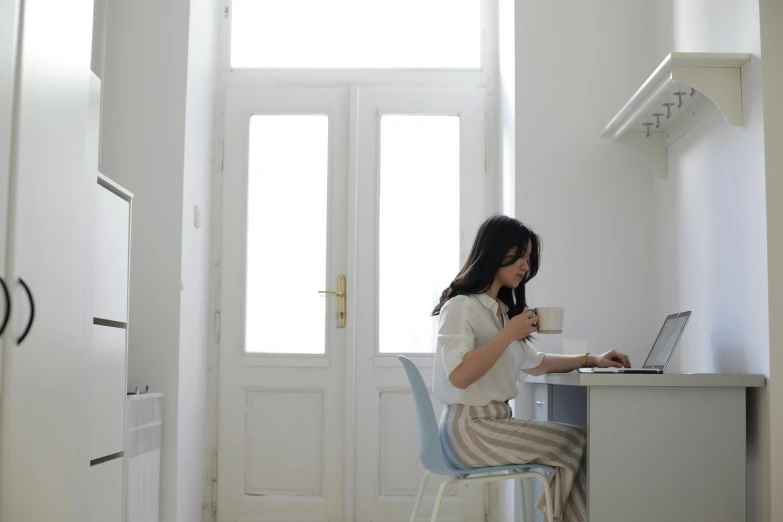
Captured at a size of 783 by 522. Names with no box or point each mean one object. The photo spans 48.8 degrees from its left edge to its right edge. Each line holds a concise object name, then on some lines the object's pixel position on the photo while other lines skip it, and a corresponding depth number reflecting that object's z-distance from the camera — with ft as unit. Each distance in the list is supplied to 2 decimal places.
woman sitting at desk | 7.52
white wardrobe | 4.77
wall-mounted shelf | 7.61
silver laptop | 8.41
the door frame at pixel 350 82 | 12.52
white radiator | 9.37
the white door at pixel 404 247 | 12.16
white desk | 7.09
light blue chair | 7.62
